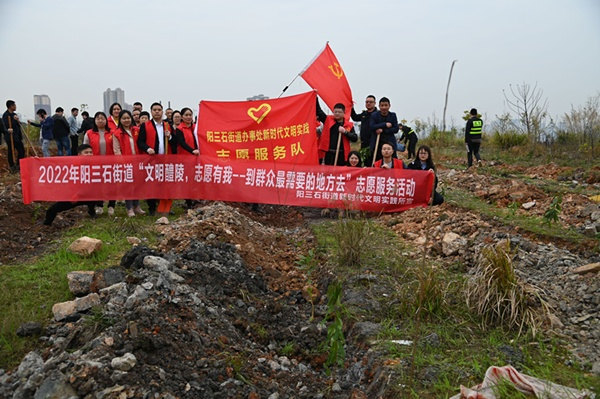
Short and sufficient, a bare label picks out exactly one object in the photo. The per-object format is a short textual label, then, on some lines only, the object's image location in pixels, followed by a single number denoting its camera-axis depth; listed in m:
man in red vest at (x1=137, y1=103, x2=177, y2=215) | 7.01
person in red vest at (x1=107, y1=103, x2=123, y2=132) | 7.50
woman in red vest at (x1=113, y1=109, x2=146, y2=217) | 7.03
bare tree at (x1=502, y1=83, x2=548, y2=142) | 15.01
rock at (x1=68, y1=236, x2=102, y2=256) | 4.88
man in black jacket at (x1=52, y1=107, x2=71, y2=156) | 10.70
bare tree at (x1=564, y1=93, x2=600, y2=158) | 13.61
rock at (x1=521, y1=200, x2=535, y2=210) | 7.11
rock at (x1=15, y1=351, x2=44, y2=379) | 2.79
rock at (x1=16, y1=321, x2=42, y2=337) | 3.40
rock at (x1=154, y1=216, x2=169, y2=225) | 6.43
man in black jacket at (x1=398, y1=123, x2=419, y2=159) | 14.46
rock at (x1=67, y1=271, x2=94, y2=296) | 3.97
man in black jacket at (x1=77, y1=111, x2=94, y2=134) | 11.48
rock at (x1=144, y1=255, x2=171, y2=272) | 4.11
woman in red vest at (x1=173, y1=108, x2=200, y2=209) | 7.29
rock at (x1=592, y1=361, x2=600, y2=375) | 2.83
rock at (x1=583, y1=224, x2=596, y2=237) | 5.41
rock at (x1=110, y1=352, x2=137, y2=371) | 2.74
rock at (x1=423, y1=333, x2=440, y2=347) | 3.28
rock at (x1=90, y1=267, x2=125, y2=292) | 3.91
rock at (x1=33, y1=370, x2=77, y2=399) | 2.53
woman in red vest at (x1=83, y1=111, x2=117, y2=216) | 6.98
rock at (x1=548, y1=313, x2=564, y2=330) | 3.44
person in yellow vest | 11.70
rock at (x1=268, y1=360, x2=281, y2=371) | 3.30
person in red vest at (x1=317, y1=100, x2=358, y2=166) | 7.56
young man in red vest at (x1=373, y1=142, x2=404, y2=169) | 7.17
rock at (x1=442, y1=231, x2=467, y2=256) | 5.18
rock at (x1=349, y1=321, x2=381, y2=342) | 3.51
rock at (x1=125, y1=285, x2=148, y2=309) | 3.45
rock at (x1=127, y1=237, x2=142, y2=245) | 5.39
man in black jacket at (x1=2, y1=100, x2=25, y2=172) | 9.94
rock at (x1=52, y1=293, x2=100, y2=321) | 3.55
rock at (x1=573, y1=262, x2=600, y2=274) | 4.11
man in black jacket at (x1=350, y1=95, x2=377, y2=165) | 7.92
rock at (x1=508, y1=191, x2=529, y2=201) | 7.57
